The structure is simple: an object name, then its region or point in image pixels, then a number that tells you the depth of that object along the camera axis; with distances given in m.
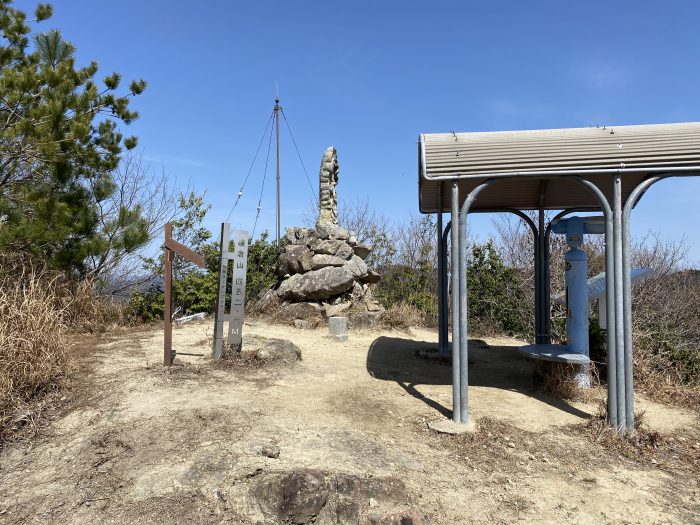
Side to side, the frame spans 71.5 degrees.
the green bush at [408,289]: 12.82
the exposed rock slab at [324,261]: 11.50
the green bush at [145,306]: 10.60
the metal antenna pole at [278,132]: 15.54
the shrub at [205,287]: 10.81
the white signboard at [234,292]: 6.47
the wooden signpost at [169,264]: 6.04
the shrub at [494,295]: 11.03
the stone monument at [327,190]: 12.34
